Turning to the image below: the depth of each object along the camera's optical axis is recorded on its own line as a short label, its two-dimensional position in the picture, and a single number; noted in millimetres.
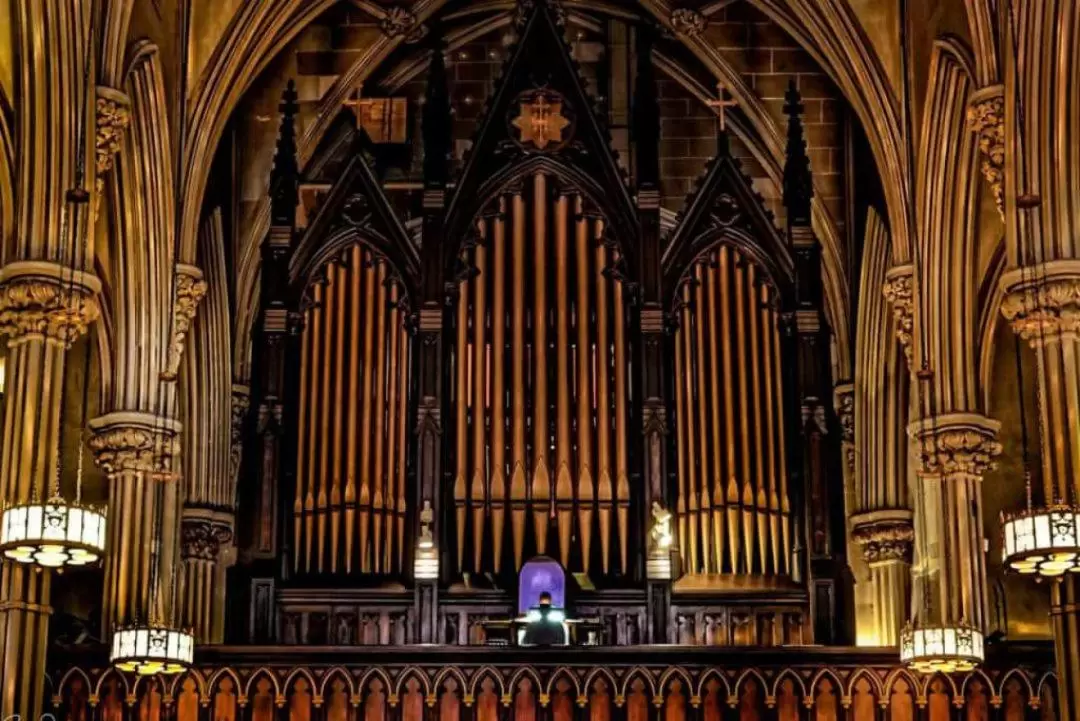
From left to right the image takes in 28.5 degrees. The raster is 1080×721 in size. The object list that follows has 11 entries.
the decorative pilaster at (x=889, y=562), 30172
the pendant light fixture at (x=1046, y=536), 18703
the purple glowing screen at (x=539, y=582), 23812
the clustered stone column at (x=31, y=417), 19938
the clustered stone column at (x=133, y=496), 24375
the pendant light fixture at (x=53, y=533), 18656
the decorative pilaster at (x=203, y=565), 29625
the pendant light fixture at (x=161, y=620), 20719
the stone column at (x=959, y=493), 24938
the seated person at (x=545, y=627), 22453
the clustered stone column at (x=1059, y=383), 20109
